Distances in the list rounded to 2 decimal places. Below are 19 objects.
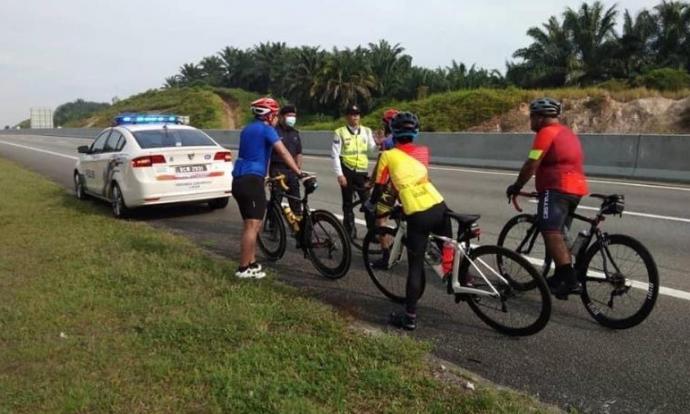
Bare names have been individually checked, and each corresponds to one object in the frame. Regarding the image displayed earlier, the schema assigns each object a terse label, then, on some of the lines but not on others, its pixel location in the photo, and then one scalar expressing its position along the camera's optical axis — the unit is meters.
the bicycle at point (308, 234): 5.97
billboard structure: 76.94
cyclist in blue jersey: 5.76
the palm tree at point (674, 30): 44.94
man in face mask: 7.30
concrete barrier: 14.01
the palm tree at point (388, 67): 57.22
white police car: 9.17
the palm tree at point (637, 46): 44.84
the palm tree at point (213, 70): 98.00
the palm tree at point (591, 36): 45.62
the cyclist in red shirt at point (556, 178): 4.70
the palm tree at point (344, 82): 56.59
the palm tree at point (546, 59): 46.91
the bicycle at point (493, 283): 4.43
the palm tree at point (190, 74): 103.06
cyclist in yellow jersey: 4.56
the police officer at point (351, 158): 7.23
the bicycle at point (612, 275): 4.56
